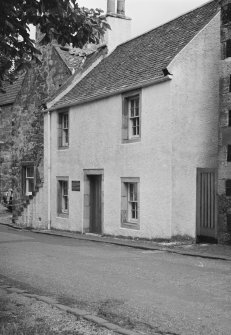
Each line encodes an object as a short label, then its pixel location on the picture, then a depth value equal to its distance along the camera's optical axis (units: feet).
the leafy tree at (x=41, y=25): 22.52
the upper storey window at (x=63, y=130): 74.23
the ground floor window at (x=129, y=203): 59.41
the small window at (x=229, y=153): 50.33
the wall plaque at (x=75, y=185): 69.97
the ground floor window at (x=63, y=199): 73.92
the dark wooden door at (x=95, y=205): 66.64
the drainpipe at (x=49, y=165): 75.98
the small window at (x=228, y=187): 50.11
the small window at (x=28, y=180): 86.63
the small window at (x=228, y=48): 50.75
